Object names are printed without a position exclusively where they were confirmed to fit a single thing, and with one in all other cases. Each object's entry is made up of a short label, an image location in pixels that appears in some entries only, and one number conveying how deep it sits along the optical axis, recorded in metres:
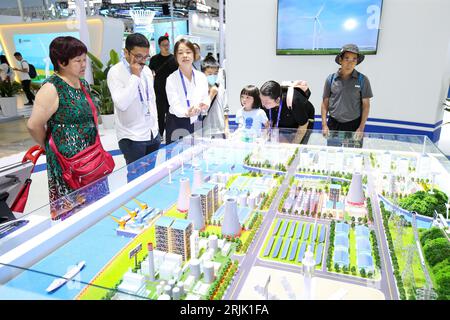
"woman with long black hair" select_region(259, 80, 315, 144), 2.97
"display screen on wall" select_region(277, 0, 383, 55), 4.61
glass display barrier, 1.20
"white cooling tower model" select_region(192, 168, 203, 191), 2.04
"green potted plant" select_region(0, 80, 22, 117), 8.23
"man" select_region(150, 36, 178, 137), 4.12
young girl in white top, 2.91
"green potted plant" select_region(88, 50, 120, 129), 6.73
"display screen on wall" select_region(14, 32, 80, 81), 9.99
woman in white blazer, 2.80
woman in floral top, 1.81
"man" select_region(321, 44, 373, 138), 3.08
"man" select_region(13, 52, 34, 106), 9.23
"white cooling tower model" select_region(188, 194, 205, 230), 1.61
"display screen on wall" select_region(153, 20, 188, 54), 14.04
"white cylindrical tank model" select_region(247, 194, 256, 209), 1.82
